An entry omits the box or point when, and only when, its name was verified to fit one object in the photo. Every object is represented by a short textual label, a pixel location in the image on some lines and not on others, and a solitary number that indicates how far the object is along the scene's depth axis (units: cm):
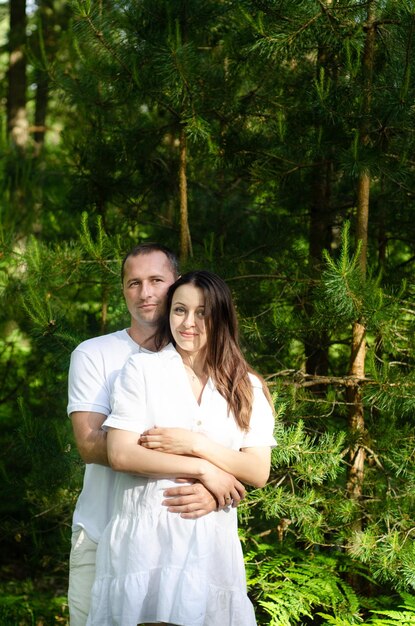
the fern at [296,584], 352
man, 264
